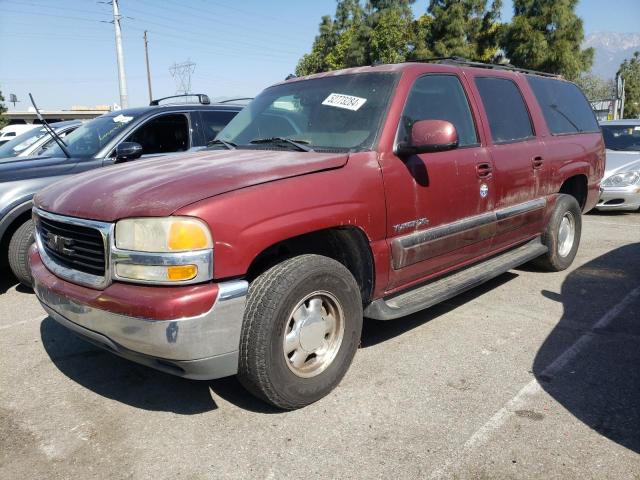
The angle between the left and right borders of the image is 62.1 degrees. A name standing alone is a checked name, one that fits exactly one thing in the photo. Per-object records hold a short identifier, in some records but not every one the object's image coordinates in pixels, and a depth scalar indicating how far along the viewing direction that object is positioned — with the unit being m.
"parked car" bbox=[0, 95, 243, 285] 4.77
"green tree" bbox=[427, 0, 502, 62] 26.62
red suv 2.39
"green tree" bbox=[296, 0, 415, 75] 28.22
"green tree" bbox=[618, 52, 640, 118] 53.72
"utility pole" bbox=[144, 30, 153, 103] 48.34
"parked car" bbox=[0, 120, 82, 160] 6.44
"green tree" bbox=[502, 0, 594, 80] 24.62
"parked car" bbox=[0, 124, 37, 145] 21.68
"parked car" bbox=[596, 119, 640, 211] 8.41
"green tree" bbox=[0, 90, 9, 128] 40.56
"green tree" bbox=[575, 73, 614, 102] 58.60
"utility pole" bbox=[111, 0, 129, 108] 18.19
